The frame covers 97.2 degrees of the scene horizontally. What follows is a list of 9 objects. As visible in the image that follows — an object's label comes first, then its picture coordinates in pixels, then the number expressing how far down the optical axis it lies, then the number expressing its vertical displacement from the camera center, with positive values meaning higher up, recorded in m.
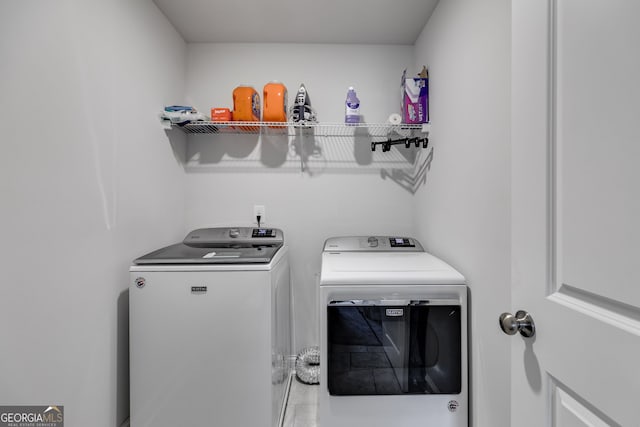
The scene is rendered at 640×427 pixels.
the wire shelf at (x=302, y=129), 1.99 +0.63
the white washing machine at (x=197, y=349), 1.41 -0.68
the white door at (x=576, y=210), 0.51 +0.00
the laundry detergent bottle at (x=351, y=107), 1.98 +0.74
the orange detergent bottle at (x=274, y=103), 1.96 +0.76
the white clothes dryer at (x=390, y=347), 1.35 -0.65
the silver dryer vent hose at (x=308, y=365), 2.03 -1.14
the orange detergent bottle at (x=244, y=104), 1.95 +0.75
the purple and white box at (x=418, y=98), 1.88 +0.76
